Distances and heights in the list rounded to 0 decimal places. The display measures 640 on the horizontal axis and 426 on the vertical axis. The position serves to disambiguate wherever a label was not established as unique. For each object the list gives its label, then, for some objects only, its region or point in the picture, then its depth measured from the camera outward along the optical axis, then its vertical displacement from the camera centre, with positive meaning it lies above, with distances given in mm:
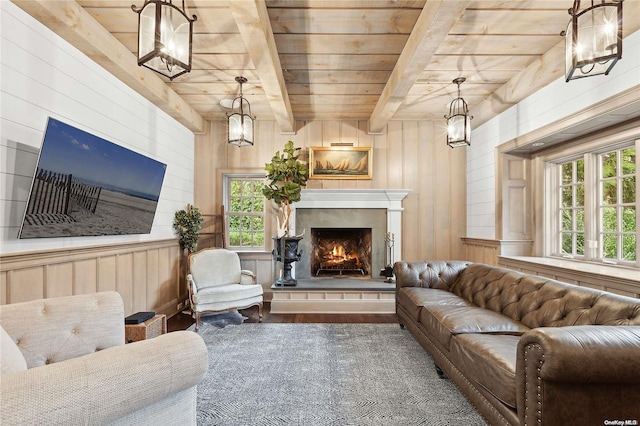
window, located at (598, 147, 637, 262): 2979 +136
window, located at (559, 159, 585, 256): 3617 +128
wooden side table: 2691 -925
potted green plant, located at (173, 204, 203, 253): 4516 -121
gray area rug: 2088 -1238
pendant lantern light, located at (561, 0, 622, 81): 1729 +1001
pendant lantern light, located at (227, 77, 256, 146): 3795 +1034
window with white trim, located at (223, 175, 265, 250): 5242 +87
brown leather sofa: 1312 -711
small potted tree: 4598 +370
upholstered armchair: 3828 -843
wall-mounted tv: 2191 +241
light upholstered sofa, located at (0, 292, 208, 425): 864 -495
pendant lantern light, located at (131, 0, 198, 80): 1730 +979
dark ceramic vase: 4586 -509
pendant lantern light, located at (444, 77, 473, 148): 3727 +1031
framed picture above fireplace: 5098 +859
